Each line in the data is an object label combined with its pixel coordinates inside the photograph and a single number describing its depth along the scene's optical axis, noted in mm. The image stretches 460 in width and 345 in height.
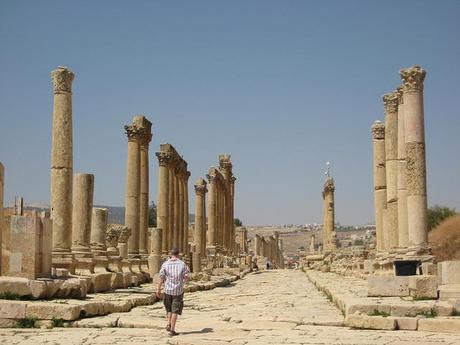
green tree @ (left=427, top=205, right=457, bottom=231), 65625
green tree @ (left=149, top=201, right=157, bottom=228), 87044
